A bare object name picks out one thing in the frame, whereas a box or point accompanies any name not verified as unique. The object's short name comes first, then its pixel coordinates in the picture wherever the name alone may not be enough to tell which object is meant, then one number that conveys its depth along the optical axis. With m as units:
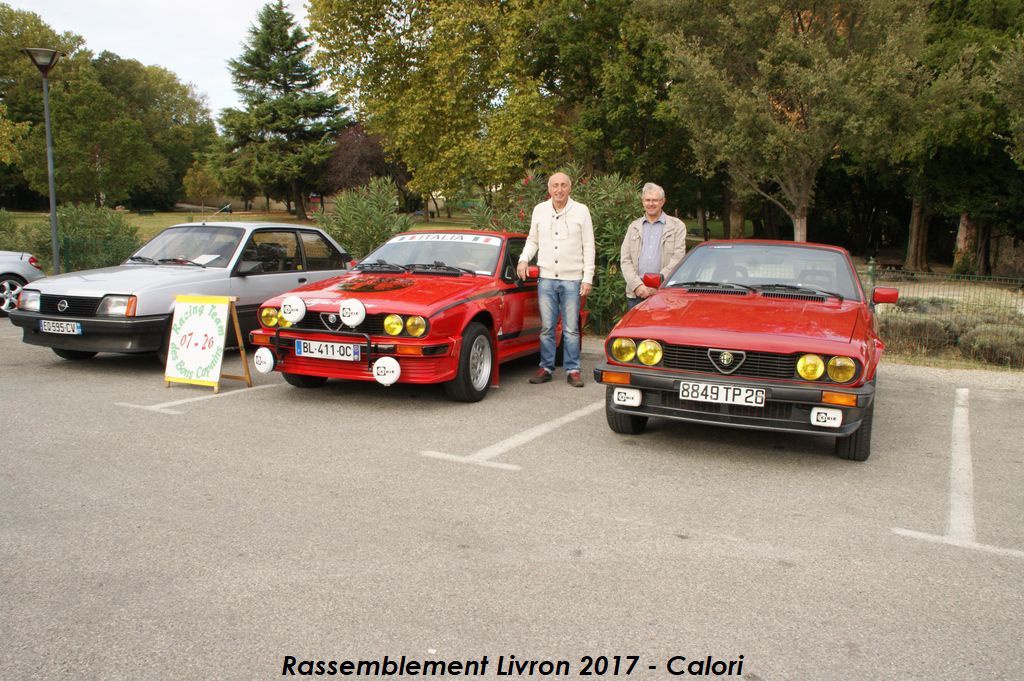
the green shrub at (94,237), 16.75
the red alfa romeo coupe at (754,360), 5.12
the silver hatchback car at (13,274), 12.43
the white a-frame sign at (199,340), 7.42
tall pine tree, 55.81
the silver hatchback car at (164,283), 7.96
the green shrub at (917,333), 10.56
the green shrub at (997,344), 10.02
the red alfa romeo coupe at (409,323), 6.62
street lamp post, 14.21
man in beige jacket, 7.78
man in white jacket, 7.64
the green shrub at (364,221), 13.80
